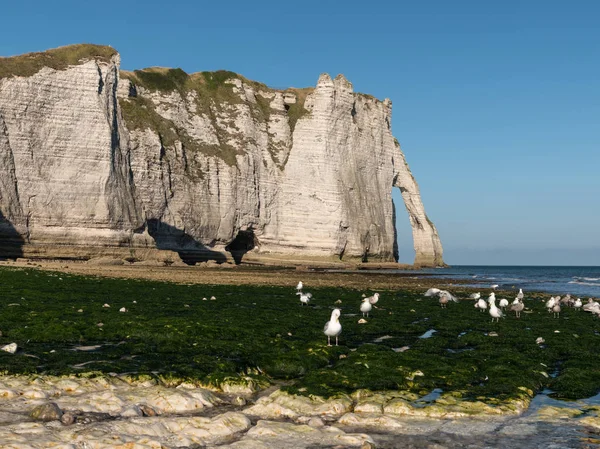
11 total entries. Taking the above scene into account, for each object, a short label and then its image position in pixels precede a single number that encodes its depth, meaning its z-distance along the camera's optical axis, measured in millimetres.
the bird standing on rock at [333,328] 15758
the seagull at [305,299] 27516
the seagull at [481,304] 27533
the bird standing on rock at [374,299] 26531
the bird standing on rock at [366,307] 22891
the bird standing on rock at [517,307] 26547
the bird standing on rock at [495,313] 23688
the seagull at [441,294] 30475
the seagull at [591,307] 28172
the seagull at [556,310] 27306
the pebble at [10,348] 12609
